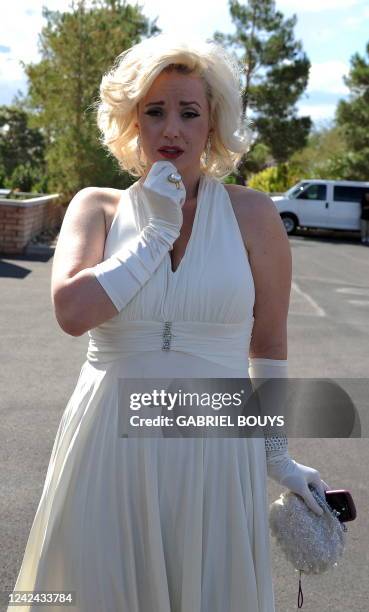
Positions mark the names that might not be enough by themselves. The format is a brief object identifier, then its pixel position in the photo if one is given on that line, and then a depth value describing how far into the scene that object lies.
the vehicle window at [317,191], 29.28
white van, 29.25
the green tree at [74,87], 24.62
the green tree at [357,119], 34.94
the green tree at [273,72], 35.75
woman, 2.26
